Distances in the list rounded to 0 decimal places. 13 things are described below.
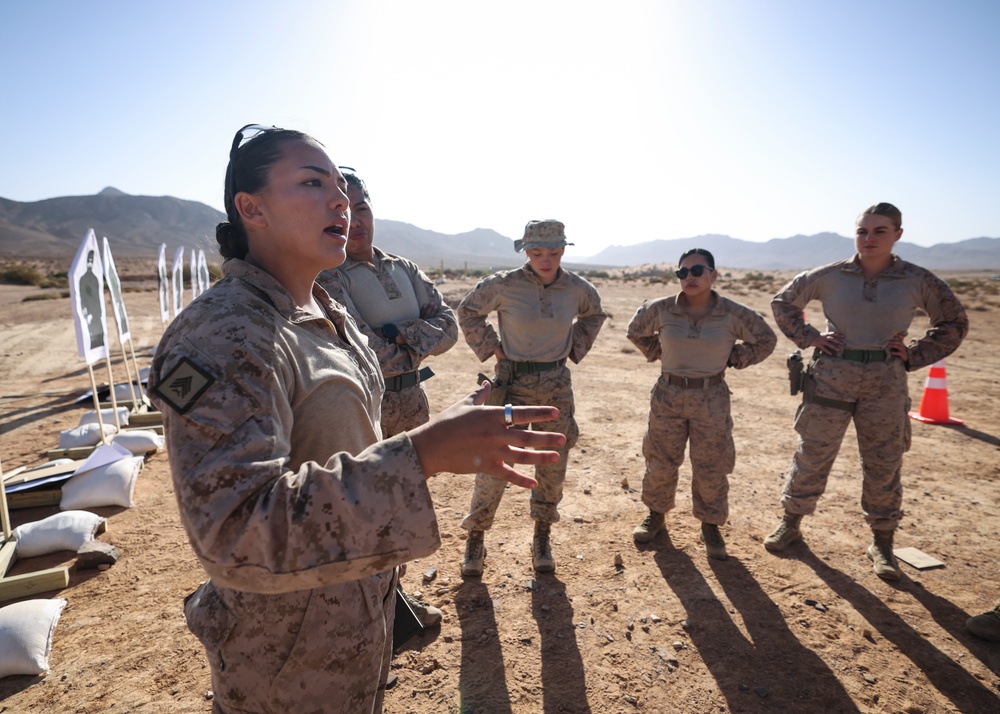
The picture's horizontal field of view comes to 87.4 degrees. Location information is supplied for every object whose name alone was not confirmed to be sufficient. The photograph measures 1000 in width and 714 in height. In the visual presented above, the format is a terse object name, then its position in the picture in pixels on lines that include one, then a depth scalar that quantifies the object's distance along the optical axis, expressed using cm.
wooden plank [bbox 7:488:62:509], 465
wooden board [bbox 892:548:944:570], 387
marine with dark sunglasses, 401
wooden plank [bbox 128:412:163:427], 680
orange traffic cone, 706
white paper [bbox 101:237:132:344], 654
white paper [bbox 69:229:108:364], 534
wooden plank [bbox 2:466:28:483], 496
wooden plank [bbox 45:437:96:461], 563
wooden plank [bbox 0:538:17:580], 362
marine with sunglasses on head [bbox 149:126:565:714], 99
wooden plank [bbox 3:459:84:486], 489
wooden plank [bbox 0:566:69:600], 344
